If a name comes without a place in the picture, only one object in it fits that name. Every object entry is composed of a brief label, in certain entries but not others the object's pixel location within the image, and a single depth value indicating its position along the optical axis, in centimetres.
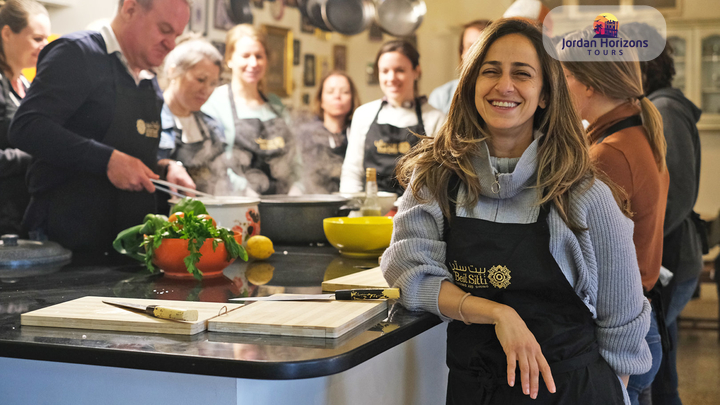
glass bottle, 211
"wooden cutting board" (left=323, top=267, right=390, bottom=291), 144
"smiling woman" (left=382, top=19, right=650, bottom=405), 115
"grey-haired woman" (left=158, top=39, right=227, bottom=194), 246
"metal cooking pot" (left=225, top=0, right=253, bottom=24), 273
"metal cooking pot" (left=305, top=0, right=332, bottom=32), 311
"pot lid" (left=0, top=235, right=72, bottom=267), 168
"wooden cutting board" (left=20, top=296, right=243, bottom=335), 107
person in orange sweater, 156
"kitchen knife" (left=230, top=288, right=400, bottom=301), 127
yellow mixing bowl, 186
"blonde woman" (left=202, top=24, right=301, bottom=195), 274
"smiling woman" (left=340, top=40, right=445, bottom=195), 317
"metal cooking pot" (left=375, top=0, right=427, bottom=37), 333
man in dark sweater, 195
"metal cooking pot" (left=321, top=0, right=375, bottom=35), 316
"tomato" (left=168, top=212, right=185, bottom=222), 159
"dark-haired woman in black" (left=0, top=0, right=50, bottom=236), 188
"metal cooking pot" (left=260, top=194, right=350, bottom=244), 210
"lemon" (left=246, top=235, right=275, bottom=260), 185
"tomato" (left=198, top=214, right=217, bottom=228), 160
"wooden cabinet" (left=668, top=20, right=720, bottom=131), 593
